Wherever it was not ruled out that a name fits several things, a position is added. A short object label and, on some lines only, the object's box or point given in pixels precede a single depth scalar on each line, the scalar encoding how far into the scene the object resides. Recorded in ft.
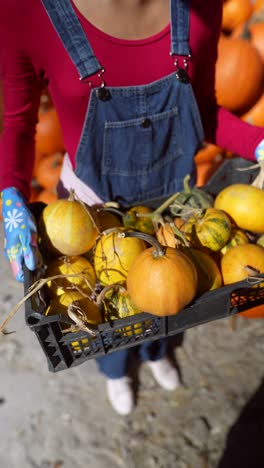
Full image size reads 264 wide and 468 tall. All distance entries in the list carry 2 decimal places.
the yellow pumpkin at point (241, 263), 3.53
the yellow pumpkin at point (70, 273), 3.57
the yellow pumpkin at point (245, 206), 4.00
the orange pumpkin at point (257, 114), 8.56
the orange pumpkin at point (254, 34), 8.41
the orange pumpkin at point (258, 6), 9.90
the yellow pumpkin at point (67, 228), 3.64
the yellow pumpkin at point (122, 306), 3.48
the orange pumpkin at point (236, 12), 9.64
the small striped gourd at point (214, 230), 3.81
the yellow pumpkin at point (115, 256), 3.58
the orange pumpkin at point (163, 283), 3.11
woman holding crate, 3.61
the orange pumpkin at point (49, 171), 9.45
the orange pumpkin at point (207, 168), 8.63
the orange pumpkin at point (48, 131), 9.59
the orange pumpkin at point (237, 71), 7.86
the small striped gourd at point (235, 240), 4.00
